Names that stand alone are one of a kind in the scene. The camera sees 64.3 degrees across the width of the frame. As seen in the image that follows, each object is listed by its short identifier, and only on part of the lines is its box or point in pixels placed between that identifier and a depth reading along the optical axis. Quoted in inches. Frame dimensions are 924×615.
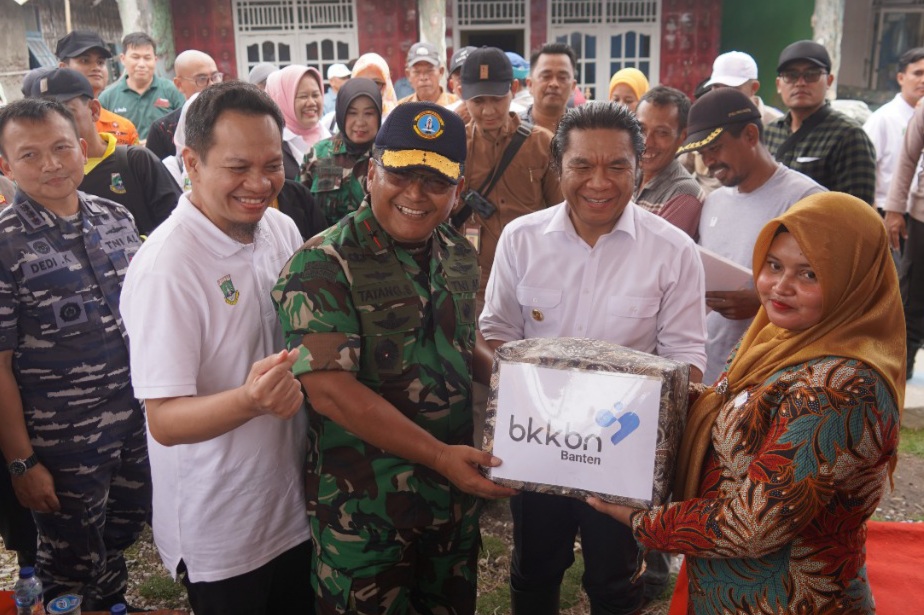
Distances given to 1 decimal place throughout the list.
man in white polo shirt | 73.1
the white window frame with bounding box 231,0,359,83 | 521.3
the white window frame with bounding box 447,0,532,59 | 525.7
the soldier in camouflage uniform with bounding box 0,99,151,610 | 103.1
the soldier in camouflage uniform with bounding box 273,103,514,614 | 76.1
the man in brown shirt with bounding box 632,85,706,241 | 133.2
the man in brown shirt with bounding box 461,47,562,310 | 162.4
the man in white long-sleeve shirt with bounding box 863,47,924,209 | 240.4
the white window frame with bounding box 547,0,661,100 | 531.2
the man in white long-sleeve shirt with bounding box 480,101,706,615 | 93.7
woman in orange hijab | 64.0
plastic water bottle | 79.9
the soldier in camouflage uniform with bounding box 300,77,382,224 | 161.9
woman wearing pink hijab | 197.0
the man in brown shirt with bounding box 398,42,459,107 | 277.4
